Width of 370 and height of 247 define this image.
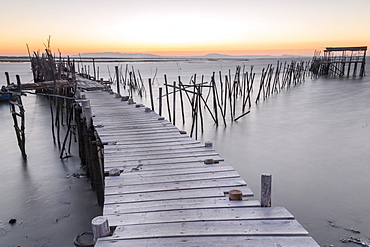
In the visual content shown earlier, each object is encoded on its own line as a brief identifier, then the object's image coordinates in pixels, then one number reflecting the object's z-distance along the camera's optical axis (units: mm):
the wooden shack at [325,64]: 33206
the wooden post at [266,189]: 3062
